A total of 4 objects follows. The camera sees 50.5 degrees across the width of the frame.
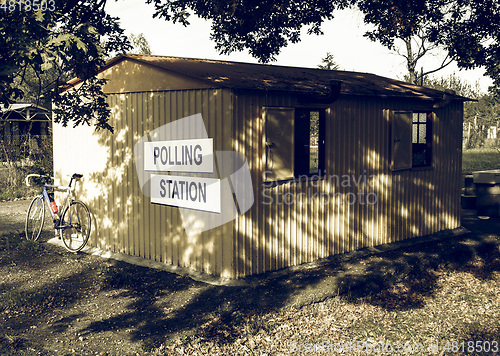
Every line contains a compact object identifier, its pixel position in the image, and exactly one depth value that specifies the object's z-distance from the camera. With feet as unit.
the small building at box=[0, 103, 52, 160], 55.16
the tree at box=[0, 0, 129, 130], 19.30
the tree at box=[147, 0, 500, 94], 40.98
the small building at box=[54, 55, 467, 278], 25.09
